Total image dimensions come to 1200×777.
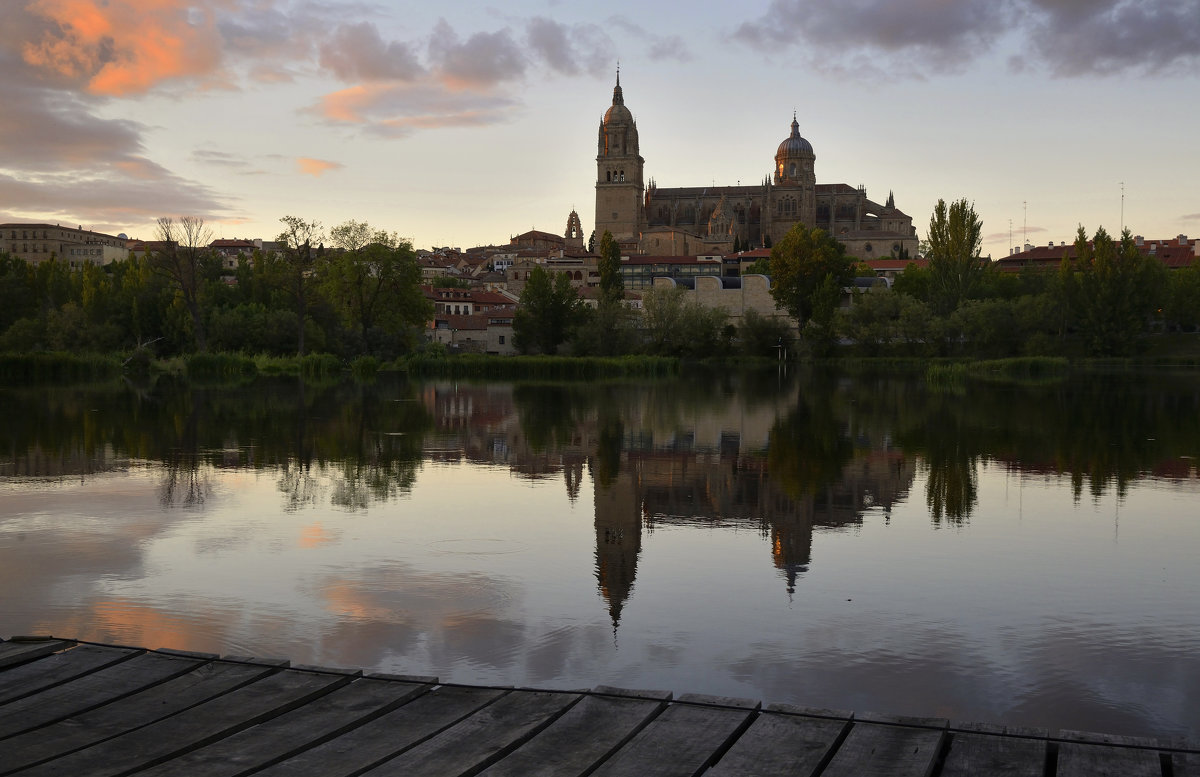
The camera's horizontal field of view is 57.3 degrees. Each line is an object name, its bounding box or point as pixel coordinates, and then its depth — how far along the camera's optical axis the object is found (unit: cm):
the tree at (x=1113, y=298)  7475
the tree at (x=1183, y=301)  8562
